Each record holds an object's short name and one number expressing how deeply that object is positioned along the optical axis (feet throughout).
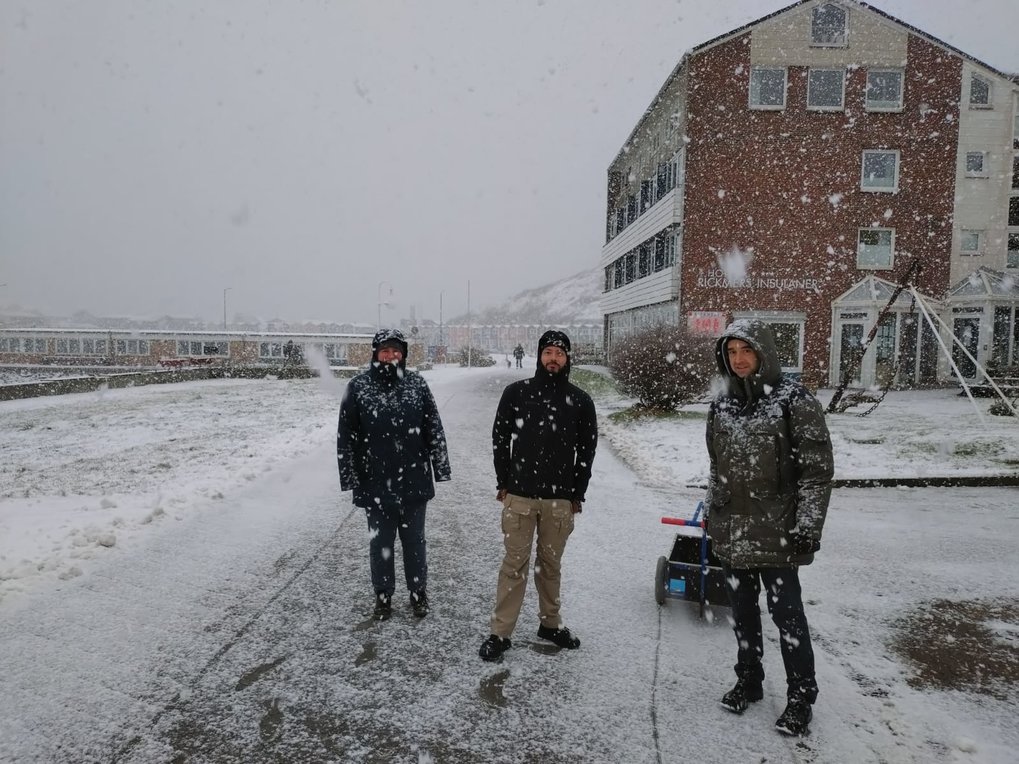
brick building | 75.72
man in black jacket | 12.98
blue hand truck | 14.73
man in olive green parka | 10.42
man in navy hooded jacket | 14.61
